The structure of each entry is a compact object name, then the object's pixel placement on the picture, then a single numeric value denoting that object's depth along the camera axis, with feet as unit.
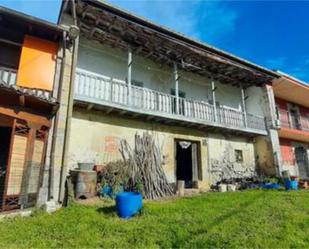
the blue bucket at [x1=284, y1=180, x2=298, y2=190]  38.12
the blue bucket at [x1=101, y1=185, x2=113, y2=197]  27.61
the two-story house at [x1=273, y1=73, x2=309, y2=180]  55.36
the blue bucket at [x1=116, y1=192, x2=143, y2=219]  21.24
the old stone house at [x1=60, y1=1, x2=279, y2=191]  31.53
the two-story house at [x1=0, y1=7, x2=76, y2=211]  23.94
